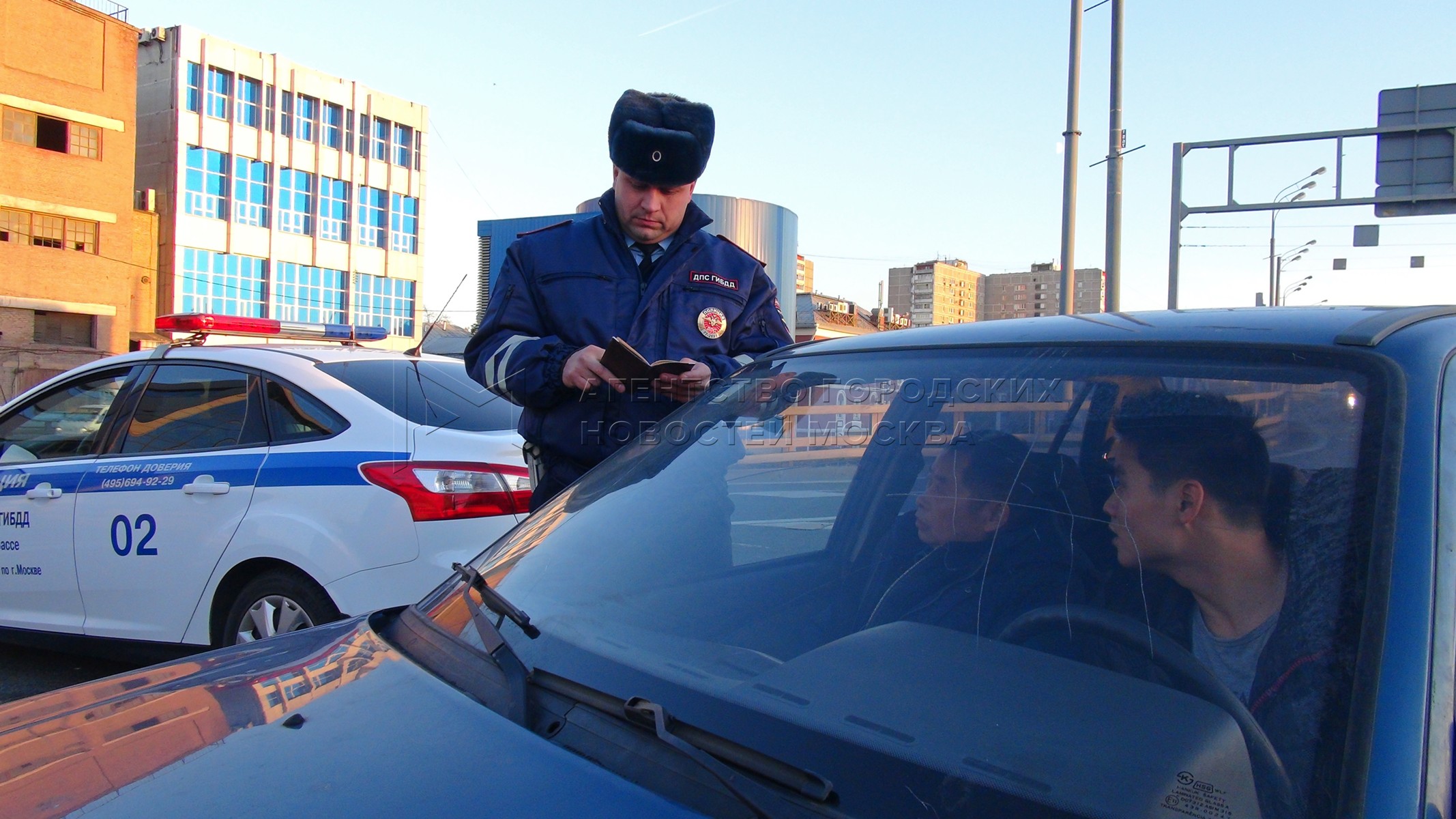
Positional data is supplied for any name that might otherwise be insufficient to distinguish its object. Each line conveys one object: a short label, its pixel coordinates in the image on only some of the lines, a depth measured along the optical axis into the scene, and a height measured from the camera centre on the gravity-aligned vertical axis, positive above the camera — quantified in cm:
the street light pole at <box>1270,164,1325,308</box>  2662 +350
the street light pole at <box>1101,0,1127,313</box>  982 +250
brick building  3344 +677
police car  338 -38
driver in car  101 -18
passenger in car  127 -19
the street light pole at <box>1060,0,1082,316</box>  1028 +247
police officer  268 +27
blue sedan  103 -31
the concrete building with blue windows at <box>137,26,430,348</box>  4300 +957
